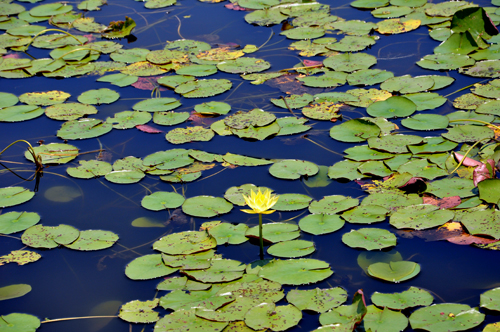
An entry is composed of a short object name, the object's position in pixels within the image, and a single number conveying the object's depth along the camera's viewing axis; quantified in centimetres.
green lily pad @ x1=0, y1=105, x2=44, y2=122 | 798
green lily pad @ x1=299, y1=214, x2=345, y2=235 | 538
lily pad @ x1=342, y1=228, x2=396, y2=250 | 514
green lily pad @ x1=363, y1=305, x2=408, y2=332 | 418
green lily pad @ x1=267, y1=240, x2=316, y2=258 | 507
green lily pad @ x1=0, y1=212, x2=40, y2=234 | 575
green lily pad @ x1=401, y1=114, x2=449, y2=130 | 700
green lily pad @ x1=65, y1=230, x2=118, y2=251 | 546
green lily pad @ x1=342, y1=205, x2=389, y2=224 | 546
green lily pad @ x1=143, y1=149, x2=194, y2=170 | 664
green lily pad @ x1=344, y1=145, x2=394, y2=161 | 648
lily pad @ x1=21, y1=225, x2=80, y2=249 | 551
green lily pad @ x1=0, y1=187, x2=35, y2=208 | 622
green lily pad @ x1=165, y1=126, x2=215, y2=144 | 721
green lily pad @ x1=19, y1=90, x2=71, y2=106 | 839
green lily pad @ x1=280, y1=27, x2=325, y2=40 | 1014
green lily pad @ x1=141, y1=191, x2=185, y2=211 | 595
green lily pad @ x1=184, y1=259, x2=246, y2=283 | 482
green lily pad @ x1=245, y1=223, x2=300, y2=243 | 529
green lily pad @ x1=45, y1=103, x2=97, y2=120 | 797
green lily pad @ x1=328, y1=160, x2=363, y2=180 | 623
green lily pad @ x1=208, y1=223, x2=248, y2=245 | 531
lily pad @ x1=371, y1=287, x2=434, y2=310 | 441
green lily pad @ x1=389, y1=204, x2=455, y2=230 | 535
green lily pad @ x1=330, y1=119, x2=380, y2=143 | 695
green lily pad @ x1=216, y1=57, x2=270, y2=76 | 900
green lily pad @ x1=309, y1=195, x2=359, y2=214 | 563
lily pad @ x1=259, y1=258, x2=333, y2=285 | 477
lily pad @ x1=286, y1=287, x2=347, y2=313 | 447
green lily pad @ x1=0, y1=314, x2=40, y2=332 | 454
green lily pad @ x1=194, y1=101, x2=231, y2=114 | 784
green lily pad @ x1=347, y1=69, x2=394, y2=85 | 831
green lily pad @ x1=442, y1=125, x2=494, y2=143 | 664
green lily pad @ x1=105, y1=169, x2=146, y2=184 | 646
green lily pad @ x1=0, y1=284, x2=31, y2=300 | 499
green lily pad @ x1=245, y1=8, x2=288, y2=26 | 1095
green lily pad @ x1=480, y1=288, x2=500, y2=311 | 435
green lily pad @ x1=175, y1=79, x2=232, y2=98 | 837
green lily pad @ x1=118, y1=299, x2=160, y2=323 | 453
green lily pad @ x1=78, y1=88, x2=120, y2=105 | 834
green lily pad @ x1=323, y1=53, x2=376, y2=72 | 880
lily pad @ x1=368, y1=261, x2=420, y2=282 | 478
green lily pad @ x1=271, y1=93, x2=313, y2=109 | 785
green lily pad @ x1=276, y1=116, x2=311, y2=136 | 722
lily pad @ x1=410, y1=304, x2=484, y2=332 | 416
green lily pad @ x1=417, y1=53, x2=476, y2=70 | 859
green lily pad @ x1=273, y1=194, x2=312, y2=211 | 573
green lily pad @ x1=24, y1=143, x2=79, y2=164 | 701
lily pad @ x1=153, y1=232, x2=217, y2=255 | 518
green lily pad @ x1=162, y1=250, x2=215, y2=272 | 498
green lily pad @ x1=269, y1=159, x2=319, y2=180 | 630
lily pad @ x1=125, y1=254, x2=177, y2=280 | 500
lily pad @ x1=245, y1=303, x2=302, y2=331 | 428
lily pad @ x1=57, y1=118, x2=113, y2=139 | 750
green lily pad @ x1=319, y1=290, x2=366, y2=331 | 398
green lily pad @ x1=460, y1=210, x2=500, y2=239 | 516
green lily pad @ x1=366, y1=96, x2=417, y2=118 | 737
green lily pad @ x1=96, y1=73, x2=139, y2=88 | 887
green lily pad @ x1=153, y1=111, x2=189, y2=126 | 766
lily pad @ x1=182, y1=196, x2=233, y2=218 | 577
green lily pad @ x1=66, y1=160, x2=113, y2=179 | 664
